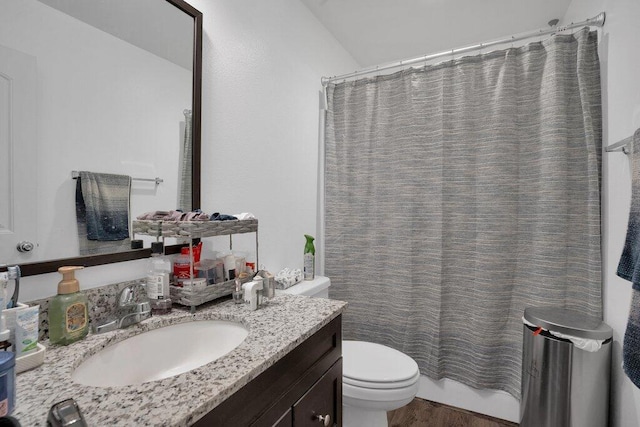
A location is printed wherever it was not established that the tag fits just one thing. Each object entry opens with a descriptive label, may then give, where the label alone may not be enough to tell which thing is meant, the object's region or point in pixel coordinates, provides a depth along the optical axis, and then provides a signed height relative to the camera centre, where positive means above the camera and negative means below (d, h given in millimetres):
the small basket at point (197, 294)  1009 -272
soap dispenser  762 -250
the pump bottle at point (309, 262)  1809 -284
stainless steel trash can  1327 -690
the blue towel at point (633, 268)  850 -166
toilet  1330 -718
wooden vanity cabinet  645 -448
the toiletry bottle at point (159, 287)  992 -239
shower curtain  1588 +79
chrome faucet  881 -293
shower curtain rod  1505 +951
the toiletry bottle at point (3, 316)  629 -218
